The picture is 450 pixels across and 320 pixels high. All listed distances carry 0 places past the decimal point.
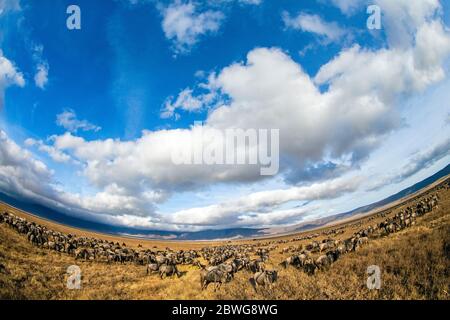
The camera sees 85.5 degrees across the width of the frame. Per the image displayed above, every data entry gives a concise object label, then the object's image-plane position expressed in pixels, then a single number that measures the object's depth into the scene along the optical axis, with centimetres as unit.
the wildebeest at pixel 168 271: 2639
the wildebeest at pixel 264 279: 1878
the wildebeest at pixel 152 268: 2888
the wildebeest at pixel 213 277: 1978
